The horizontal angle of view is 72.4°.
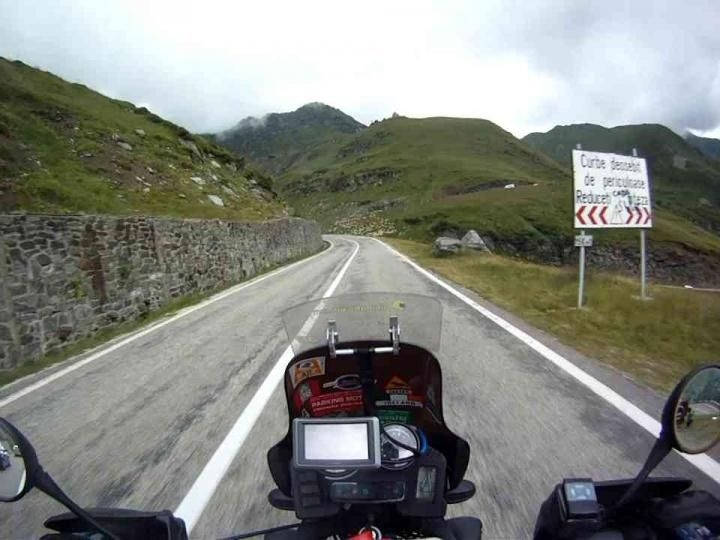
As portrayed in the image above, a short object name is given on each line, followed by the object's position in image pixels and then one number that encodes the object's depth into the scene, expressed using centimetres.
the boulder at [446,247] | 2688
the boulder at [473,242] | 2894
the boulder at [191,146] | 3986
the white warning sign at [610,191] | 1083
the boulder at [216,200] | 3072
